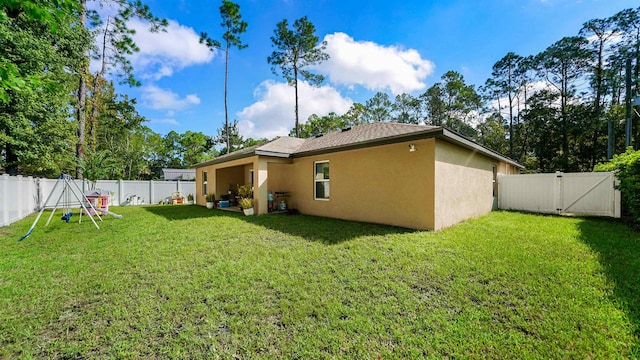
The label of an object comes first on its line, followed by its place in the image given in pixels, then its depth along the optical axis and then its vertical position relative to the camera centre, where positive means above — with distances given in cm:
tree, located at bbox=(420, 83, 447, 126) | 2779 +897
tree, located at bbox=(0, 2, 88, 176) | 935 +352
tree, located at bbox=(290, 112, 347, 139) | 3162 +737
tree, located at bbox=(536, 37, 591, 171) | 1997 +982
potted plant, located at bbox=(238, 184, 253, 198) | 1036 -52
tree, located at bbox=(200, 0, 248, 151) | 1709 +1145
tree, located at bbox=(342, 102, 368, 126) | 3180 +869
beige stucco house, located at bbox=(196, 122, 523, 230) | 637 +15
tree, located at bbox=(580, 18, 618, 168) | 1878 +1045
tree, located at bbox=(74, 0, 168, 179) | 1296 +837
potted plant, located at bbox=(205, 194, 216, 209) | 1269 -107
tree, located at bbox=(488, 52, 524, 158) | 2366 +1033
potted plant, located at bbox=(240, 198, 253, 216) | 934 -106
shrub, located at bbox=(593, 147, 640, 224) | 615 +3
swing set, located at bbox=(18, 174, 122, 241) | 800 -112
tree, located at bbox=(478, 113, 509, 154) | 2573 +515
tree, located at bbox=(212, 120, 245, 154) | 3369 +612
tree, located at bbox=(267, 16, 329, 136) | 1803 +1014
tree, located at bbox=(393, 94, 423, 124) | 3033 +920
